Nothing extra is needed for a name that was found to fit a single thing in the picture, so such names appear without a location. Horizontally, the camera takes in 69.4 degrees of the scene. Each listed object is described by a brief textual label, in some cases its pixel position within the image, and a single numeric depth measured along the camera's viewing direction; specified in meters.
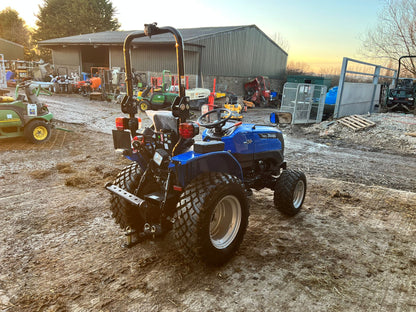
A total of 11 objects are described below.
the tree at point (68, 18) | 35.34
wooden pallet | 10.44
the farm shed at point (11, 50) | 35.56
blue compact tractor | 2.46
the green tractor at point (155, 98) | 13.07
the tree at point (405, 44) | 15.66
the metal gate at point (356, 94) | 11.53
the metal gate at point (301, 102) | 11.96
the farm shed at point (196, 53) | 18.55
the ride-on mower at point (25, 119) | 6.73
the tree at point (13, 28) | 41.19
